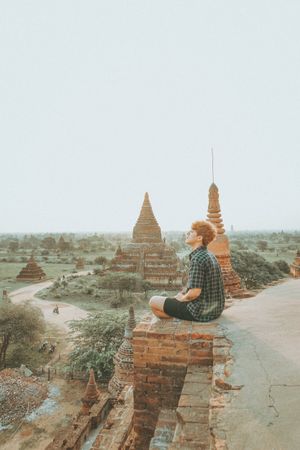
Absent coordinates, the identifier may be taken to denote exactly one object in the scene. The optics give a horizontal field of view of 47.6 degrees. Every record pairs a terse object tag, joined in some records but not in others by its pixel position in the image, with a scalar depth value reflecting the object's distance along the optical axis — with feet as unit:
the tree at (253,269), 69.37
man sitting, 11.18
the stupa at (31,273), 122.31
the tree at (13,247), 257.96
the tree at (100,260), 166.10
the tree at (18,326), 50.57
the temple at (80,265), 153.82
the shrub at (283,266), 99.91
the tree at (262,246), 224.41
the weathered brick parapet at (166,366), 9.76
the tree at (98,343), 44.65
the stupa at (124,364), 35.55
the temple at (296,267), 56.49
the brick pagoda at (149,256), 105.60
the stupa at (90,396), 31.86
